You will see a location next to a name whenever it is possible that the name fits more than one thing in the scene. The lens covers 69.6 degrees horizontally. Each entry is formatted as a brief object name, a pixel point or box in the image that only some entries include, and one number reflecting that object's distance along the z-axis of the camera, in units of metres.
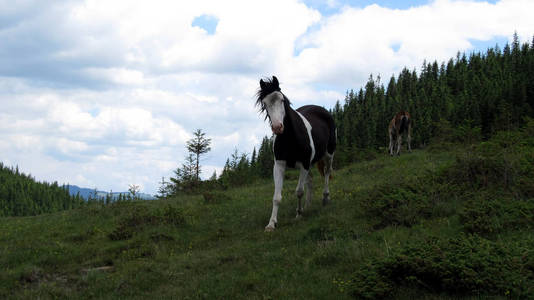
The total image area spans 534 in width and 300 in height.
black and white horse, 9.06
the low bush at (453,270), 4.49
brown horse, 25.55
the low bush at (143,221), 10.62
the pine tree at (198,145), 40.50
